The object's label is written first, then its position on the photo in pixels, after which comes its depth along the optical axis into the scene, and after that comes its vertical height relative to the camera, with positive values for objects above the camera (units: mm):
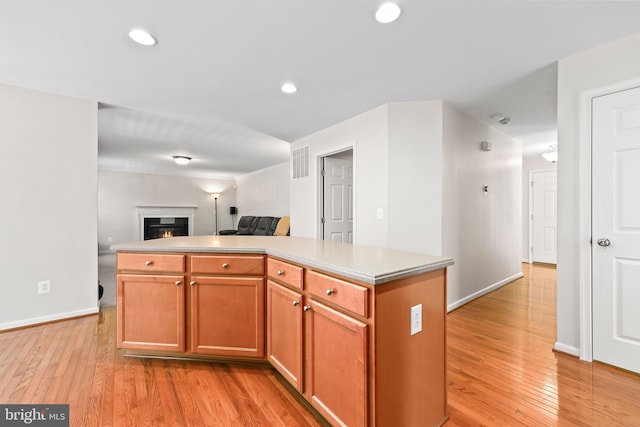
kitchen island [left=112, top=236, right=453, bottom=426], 1263 -578
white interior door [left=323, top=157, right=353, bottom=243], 4430 +197
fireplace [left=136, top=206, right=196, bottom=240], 8406 -223
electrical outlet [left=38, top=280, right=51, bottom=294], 2986 -738
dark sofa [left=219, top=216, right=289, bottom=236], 7438 -349
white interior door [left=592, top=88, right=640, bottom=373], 2027 -127
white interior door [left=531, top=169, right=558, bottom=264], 6055 -99
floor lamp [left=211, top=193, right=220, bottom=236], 9630 +316
